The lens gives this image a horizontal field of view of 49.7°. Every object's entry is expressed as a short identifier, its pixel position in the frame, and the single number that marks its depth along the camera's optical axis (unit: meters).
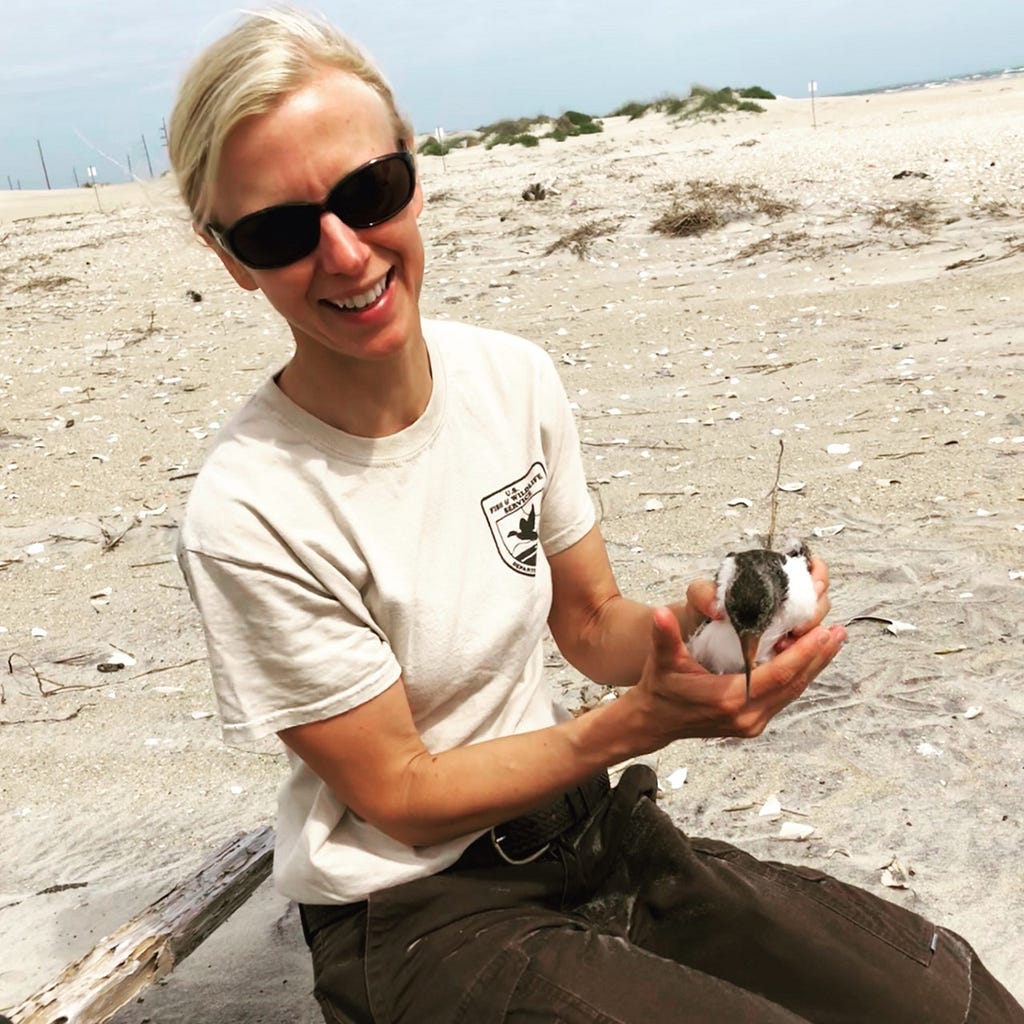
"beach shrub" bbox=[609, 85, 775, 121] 24.33
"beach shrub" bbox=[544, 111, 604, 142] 24.91
